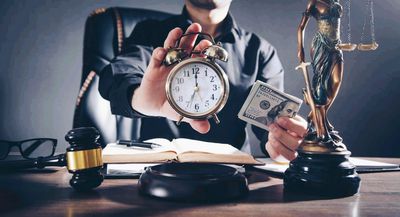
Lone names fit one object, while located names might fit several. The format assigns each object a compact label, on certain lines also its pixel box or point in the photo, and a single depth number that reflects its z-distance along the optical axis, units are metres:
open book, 0.91
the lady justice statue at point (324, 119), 0.76
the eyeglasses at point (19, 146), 1.17
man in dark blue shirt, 1.78
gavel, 0.75
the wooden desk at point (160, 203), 0.62
